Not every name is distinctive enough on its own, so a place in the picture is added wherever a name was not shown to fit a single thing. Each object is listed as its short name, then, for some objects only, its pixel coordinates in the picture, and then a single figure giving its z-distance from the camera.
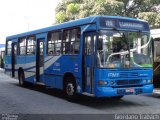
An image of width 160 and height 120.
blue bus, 7.52
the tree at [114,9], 17.16
